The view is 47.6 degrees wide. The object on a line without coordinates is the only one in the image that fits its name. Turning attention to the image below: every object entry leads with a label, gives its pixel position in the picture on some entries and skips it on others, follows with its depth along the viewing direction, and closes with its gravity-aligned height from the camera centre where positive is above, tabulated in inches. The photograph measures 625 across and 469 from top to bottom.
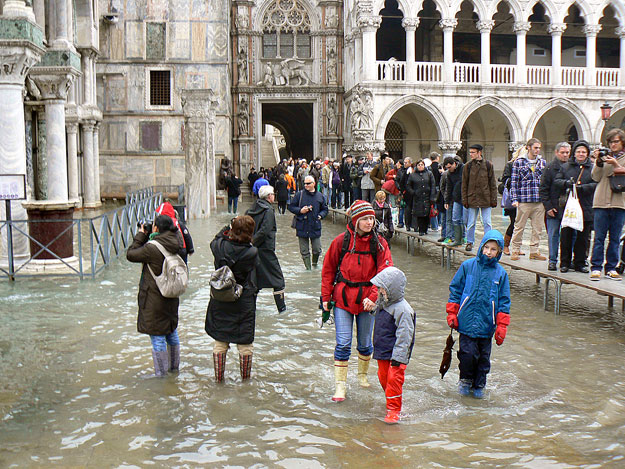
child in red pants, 213.2 -47.0
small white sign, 424.2 -1.8
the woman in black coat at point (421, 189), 555.8 -7.4
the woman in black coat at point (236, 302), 243.0 -41.4
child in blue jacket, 231.3 -41.6
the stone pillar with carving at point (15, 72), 422.6 +67.4
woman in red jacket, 234.1 -30.7
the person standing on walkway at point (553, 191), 378.9 -6.7
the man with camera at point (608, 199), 342.0 -10.3
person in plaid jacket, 406.0 -6.5
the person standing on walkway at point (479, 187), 442.3 -4.9
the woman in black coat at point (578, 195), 370.9 -8.9
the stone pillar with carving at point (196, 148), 853.8 +40.5
